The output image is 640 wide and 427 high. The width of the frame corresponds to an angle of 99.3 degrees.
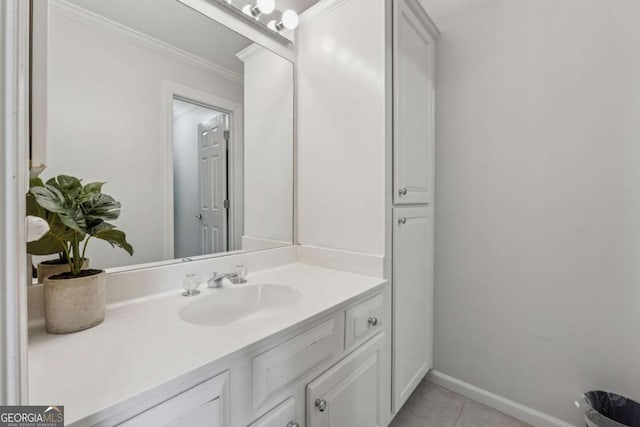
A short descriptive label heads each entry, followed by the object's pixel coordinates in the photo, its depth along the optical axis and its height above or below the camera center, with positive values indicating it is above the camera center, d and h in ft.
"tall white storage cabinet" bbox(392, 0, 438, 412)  4.00 +0.31
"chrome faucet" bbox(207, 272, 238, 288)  3.46 -0.87
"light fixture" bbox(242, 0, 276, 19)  4.09 +3.09
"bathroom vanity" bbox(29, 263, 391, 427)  1.62 -1.08
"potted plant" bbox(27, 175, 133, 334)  2.16 -0.26
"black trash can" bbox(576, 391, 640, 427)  3.56 -2.69
